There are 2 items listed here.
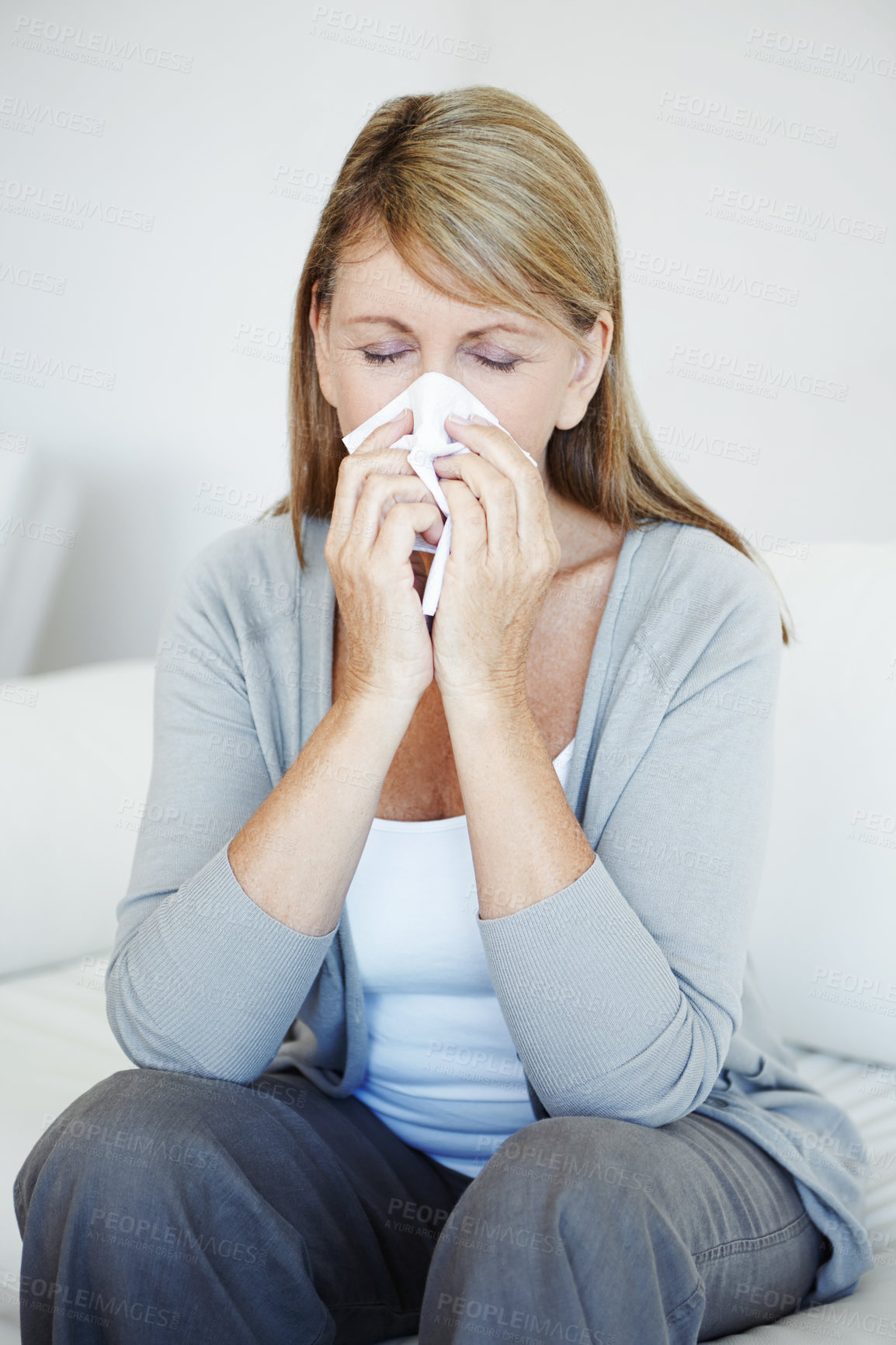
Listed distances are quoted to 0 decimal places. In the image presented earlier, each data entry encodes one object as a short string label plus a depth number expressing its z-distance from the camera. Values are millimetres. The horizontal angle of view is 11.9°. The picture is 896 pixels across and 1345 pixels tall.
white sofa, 2559
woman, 2212
